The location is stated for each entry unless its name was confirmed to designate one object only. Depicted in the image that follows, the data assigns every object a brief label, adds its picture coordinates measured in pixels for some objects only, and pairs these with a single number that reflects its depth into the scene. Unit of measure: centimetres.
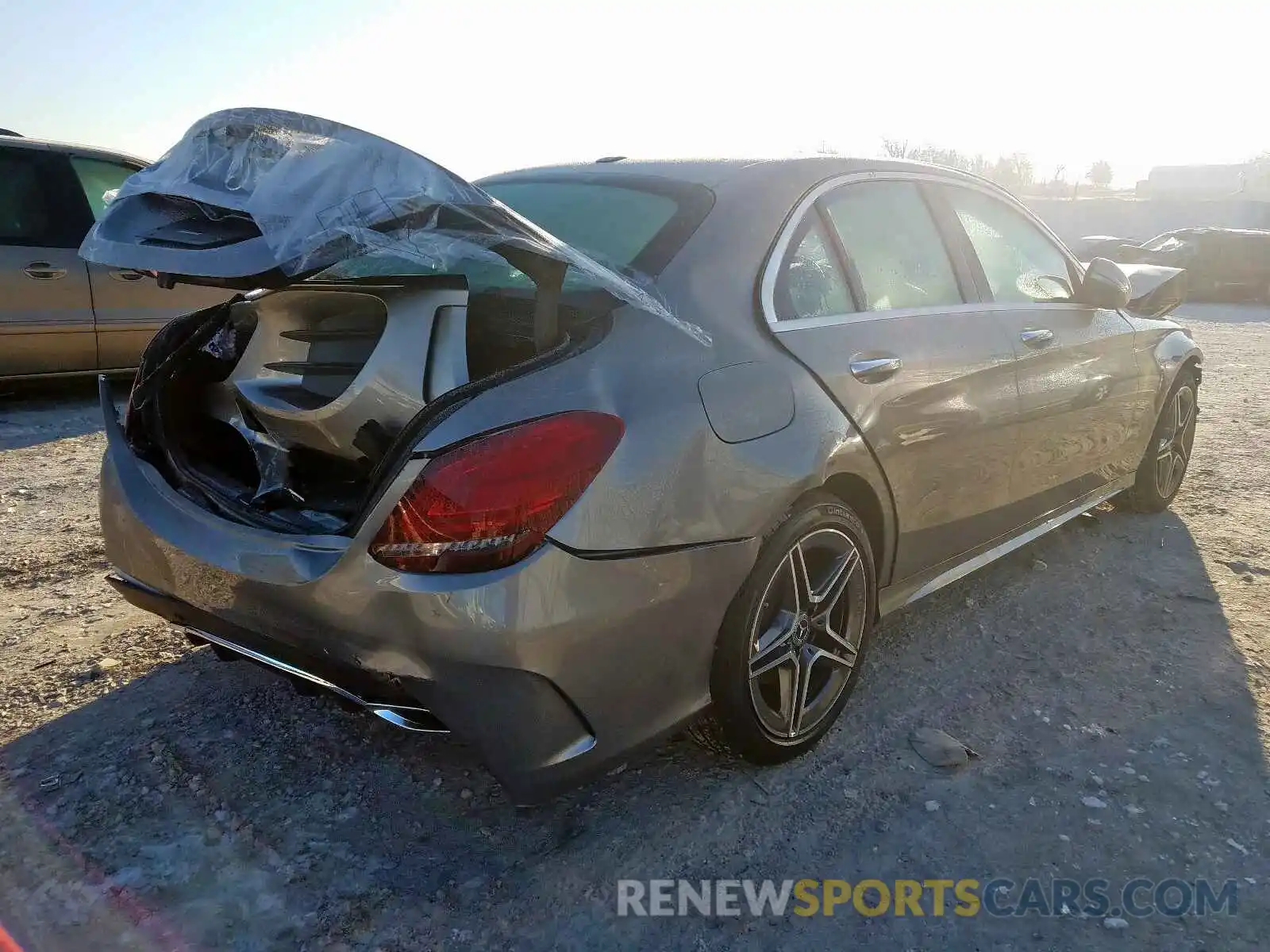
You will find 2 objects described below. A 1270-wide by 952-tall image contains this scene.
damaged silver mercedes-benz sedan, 194
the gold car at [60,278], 617
